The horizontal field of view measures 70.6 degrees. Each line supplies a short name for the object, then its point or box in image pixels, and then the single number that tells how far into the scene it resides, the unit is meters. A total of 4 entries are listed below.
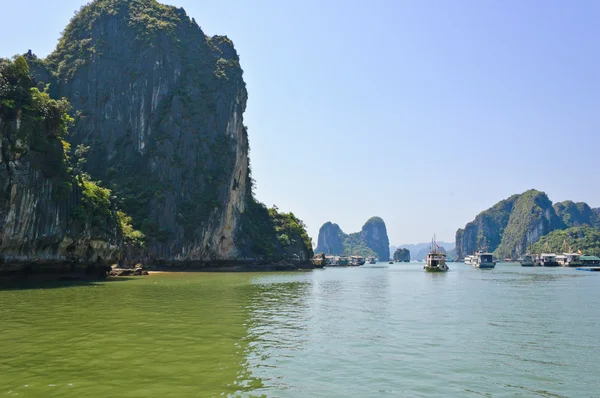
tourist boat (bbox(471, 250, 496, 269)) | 124.31
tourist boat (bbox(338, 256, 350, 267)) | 187.75
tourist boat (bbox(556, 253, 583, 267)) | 126.86
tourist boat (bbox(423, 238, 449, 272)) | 92.50
